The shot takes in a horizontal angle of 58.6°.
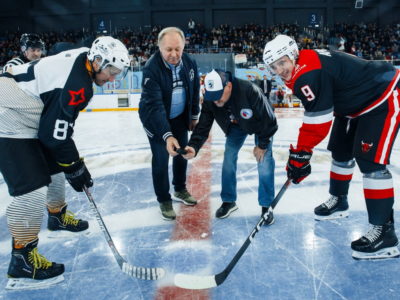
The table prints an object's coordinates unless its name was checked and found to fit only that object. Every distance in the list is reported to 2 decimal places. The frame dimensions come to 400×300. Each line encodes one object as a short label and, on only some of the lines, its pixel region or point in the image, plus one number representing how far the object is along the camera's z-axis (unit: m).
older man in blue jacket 2.37
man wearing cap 2.22
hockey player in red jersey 1.87
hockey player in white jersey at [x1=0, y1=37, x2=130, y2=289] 1.75
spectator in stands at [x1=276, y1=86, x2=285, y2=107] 11.47
